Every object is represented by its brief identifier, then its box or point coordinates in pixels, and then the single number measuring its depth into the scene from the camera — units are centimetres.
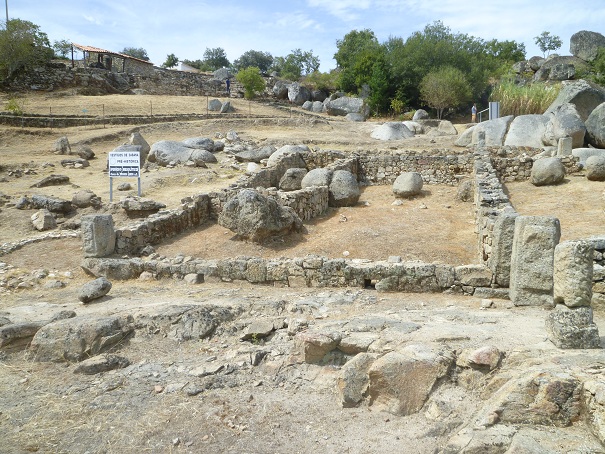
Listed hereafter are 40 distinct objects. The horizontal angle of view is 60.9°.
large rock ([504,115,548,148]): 2069
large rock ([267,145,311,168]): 1774
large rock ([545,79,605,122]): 2236
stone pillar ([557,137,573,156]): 1730
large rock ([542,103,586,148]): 1902
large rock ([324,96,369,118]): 3722
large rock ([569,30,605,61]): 4563
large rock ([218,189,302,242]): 1120
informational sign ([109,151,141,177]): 1429
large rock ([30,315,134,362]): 578
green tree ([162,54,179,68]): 6525
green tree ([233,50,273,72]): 7175
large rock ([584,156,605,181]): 1503
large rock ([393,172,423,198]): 1562
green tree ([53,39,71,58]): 4872
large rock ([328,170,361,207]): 1487
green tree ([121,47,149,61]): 7281
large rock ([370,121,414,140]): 2631
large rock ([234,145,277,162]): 2036
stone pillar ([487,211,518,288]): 708
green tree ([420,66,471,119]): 3362
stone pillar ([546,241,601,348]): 466
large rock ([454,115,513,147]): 2169
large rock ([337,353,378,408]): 466
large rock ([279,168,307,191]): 1578
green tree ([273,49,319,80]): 5753
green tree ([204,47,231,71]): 7169
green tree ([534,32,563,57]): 6919
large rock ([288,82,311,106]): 4244
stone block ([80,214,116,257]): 969
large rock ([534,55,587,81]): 4131
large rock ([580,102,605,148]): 1902
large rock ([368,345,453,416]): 449
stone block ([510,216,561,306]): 634
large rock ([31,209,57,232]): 1248
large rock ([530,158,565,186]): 1538
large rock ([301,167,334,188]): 1494
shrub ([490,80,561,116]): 2544
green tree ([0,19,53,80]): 3344
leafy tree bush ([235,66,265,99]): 4028
